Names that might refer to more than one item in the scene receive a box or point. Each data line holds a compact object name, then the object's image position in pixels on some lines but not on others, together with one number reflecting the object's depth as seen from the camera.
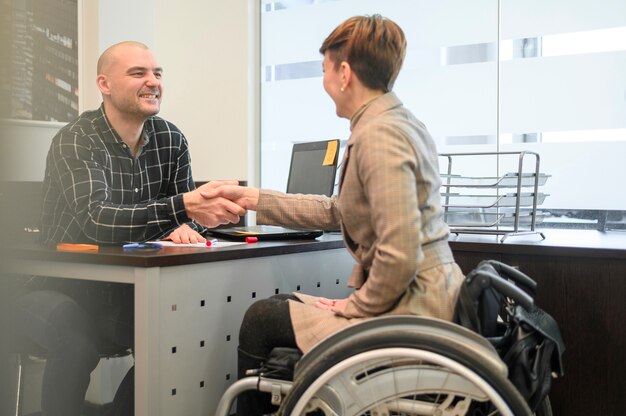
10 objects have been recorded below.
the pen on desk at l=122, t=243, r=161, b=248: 1.66
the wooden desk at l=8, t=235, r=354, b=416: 1.45
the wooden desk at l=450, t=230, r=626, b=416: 1.77
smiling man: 1.68
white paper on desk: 1.74
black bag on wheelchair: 1.20
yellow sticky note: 2.27
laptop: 2.01
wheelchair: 1.10
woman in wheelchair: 1.23
